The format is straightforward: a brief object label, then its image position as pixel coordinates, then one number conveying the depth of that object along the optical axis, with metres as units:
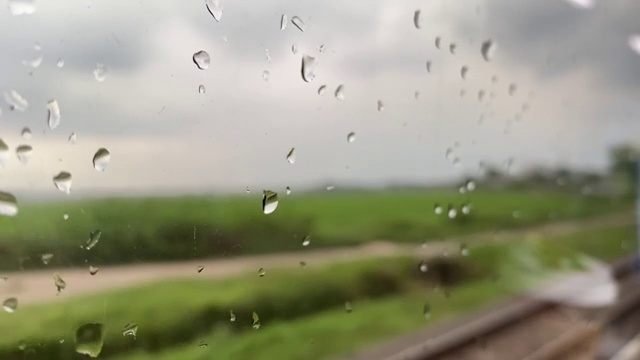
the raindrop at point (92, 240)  0.07
